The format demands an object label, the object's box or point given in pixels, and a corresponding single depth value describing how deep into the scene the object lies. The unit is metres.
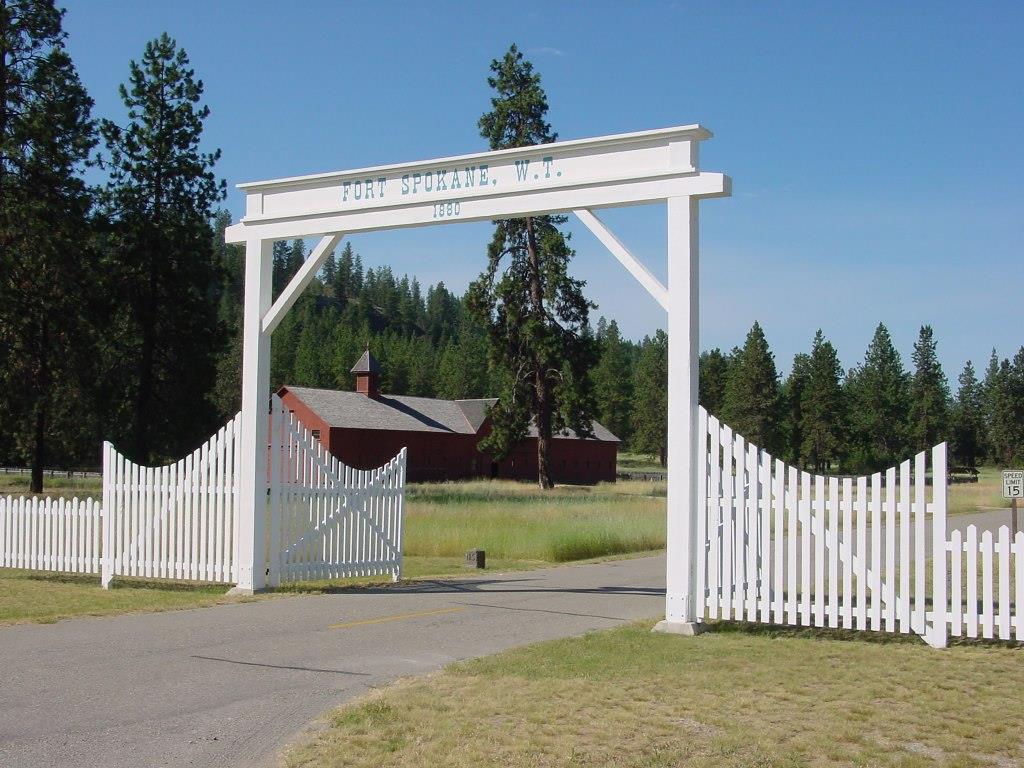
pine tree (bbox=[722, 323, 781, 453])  90.56
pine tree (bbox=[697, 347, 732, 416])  108.88
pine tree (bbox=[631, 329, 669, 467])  118.50
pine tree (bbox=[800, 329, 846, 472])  97.62
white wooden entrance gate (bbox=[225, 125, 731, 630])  10.66
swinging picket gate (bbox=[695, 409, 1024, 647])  9.26
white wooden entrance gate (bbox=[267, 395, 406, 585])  14.23
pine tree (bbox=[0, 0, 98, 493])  32.88
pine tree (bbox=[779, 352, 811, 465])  99.69
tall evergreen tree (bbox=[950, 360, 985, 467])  119.96
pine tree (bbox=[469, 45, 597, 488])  53.81
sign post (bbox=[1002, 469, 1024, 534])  15.20
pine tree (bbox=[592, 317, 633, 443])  130.62
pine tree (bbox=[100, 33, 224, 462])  43.00
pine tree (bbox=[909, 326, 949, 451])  99.44
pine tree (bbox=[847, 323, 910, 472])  100.50
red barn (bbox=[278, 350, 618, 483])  62.06
